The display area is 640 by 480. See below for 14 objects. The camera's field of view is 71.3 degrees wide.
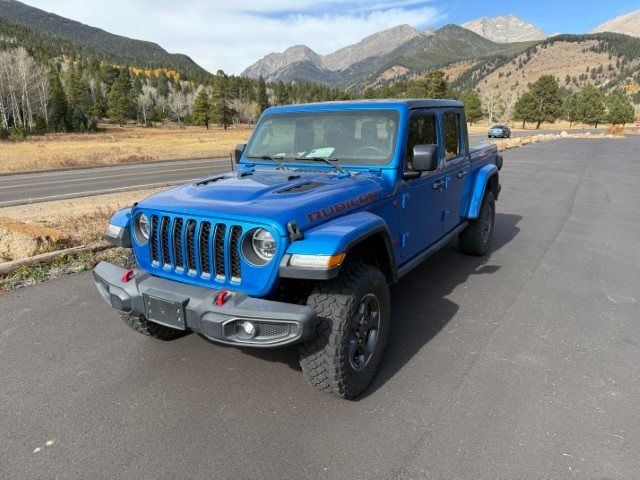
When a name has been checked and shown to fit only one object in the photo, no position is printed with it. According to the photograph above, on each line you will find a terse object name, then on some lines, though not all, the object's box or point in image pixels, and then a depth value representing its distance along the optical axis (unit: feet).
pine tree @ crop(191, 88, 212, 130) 297.53
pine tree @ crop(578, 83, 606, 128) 252.21
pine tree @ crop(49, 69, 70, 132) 220.84
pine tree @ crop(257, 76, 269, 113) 362.74
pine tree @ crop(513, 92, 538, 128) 257.14
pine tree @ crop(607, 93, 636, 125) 244.42
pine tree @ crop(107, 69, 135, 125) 281.54
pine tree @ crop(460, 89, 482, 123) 280.10
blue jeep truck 8.57
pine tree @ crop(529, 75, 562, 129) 253.44
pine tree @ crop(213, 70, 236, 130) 299.79
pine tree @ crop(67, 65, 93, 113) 256.11
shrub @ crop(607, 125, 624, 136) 166.48
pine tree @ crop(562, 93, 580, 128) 262.26
